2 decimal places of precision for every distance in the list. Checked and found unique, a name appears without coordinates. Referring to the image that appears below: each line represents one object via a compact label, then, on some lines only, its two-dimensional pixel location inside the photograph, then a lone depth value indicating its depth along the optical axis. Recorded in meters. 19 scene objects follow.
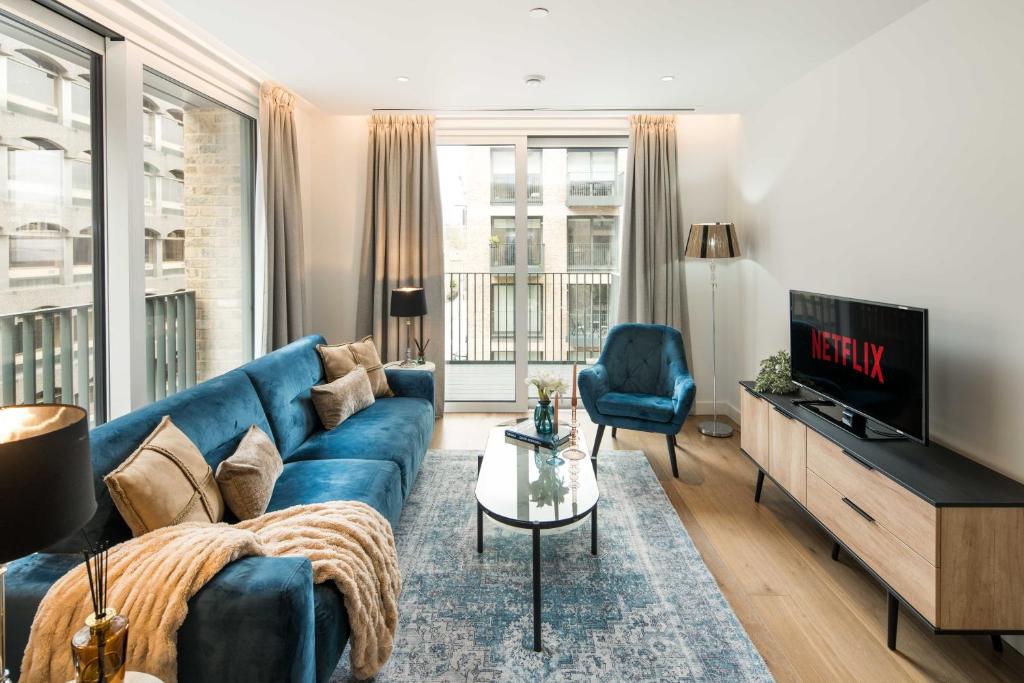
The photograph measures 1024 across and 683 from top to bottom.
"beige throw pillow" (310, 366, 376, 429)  3.34
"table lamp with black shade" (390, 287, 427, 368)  4.69
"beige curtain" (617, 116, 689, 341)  5.08
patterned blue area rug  2.02
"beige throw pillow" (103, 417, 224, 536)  1.69
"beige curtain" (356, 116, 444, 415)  5.07
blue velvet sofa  1.44
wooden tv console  1.93
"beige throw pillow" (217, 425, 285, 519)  2.10
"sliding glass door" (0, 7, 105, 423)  2.44
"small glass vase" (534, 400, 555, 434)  3.14
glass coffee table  2.26
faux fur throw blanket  1.38
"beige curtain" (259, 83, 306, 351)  4.19
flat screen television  2.39
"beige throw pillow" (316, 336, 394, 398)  3.74
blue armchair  3.84
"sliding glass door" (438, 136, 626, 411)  5.33
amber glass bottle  1.17
